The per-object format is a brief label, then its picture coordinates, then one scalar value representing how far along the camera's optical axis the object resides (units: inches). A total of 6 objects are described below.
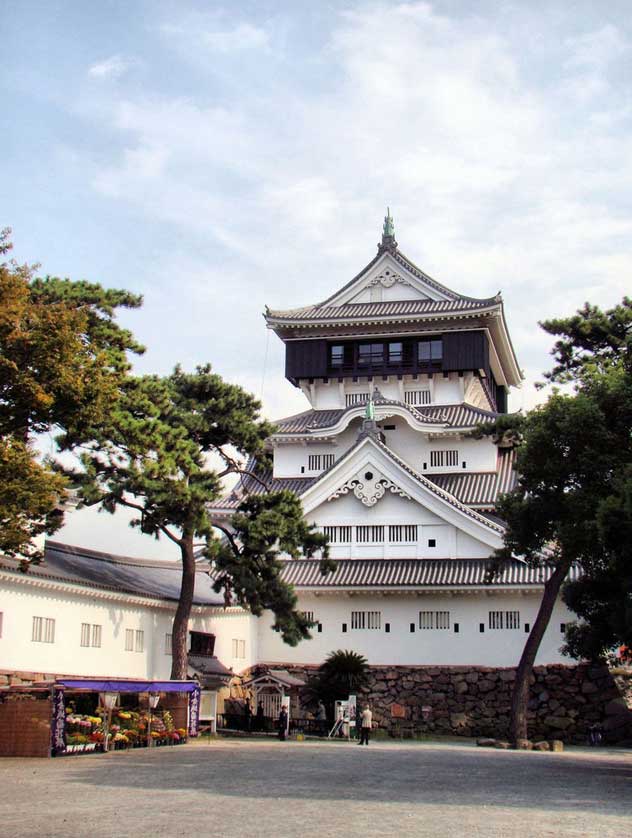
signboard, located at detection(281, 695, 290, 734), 1353.3
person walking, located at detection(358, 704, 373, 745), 1262.3
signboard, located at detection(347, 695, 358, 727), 1448.1
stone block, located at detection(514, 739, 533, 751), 1277.1
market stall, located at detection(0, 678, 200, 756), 973.8
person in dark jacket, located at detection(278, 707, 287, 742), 1323.8
